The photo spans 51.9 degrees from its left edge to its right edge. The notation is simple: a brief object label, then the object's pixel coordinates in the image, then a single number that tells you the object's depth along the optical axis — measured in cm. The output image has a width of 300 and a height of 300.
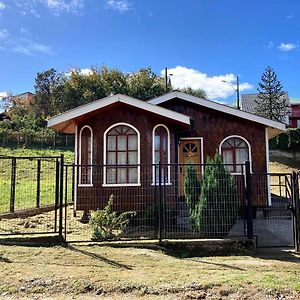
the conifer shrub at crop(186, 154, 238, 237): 715
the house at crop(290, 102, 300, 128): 3823
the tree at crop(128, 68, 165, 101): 3188
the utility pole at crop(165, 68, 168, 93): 3102
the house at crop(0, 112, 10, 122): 3163
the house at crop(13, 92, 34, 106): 3316
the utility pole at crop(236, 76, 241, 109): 3121
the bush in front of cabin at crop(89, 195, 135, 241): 711
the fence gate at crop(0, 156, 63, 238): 771
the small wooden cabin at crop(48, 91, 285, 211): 903
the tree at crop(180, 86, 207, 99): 3786
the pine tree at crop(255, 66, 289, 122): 3149
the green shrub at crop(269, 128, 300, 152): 2533
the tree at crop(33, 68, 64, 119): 3077
